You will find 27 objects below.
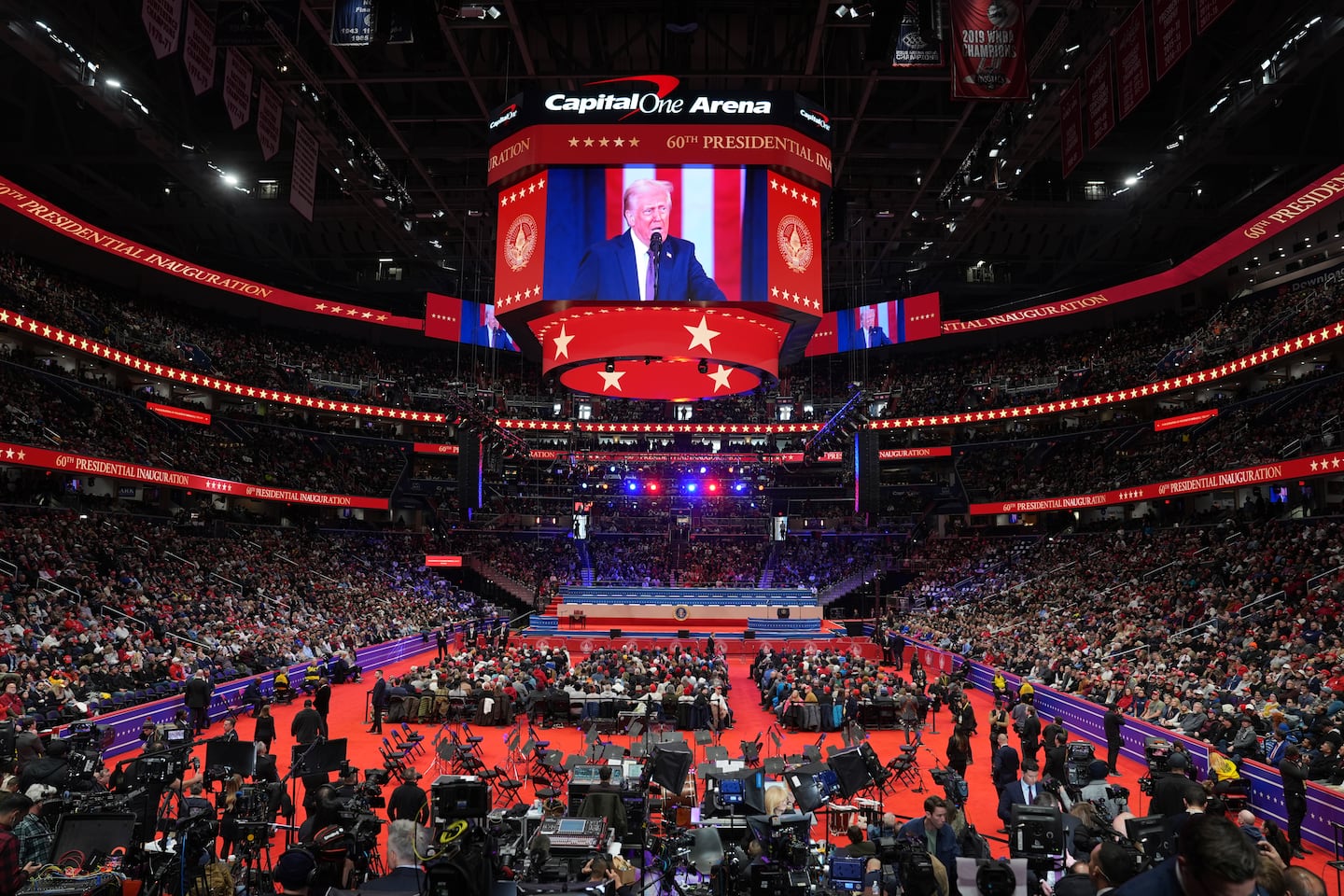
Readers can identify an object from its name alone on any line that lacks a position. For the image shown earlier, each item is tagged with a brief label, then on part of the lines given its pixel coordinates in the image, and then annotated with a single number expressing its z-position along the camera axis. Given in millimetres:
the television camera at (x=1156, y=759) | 10719
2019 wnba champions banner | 13719
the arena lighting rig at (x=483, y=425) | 21891
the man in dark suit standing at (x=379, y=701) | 18719
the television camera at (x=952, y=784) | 10391
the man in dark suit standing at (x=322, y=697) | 16844
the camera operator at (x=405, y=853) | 6852
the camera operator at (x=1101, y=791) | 9422
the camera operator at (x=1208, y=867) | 2162
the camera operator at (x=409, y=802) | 9367
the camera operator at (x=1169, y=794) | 9492
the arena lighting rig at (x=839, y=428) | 23016
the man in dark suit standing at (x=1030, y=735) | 14414
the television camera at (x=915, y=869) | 6180
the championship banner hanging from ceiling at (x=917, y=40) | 14688
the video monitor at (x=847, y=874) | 7594
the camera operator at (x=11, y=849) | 6082
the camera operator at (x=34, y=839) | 7320
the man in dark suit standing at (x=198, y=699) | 17188
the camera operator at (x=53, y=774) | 9312
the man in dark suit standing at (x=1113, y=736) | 14836
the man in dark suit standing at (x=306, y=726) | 13898
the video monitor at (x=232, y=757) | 10766
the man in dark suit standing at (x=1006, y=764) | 12211
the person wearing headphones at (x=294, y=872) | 6281
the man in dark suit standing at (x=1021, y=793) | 9758
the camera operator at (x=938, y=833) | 8289
